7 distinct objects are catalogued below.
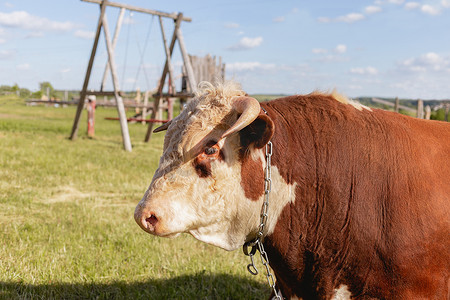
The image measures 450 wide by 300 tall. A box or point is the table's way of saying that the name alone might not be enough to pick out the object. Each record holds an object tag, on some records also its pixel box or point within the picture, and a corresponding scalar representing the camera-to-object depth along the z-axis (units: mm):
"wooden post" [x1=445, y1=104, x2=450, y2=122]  19291
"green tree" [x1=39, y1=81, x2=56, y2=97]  54956
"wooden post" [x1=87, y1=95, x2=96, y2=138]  16469
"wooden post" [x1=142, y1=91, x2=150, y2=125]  25653
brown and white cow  2402
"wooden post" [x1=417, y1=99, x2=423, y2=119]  19750
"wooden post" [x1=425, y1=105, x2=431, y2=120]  21173
